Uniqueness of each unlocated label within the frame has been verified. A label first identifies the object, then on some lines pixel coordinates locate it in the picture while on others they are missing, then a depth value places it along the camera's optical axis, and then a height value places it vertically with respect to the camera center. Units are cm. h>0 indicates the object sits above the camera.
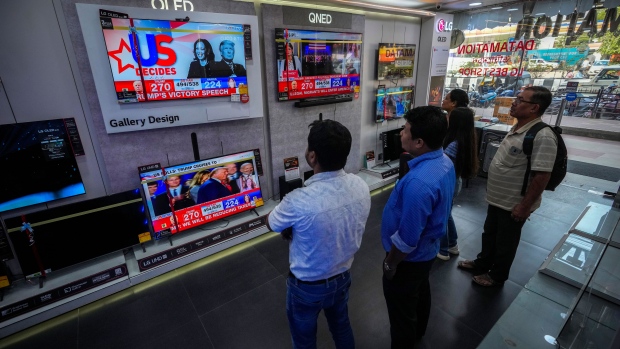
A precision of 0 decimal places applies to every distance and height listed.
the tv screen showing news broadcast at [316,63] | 338 +18
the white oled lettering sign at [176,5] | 252 +65
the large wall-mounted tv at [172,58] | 238 +19
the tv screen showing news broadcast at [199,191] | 276 -112
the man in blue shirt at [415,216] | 134 -67
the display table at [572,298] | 160 -162
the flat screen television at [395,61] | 445 +22
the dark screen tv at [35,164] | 220 -63
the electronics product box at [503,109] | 605 -75
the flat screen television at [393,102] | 471 -44
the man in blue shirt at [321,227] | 120 -64
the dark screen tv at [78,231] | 226 -121
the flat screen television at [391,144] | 488 -115
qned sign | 331 +70
